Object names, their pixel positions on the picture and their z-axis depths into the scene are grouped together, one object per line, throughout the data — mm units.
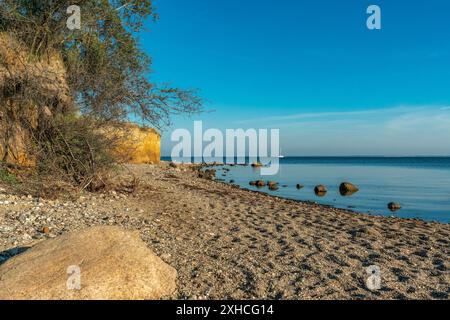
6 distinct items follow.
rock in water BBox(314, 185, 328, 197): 20916
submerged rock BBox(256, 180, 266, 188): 24925
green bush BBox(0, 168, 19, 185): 10288
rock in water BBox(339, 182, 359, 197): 21547
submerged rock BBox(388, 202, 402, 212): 15281
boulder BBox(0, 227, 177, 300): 3783
